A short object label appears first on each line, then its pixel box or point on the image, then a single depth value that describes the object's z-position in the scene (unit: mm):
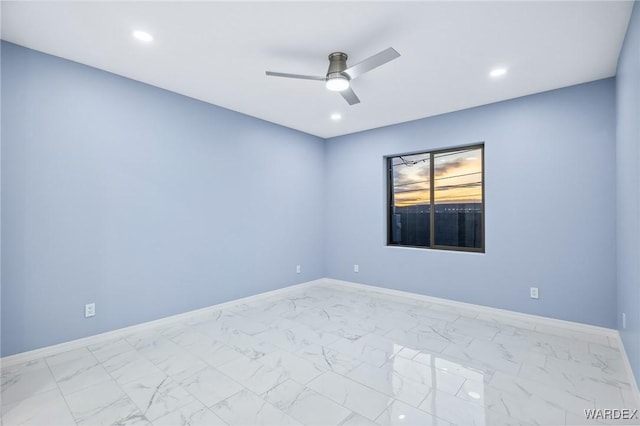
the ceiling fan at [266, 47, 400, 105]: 2453
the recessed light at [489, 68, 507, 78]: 2984
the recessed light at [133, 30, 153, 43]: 2404
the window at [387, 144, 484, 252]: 4246
